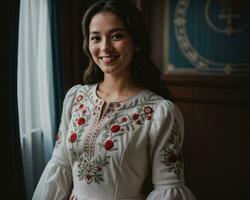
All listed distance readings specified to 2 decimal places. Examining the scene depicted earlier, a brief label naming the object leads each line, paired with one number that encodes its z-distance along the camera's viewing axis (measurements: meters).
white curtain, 1.90
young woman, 1.10
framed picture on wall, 2.09
